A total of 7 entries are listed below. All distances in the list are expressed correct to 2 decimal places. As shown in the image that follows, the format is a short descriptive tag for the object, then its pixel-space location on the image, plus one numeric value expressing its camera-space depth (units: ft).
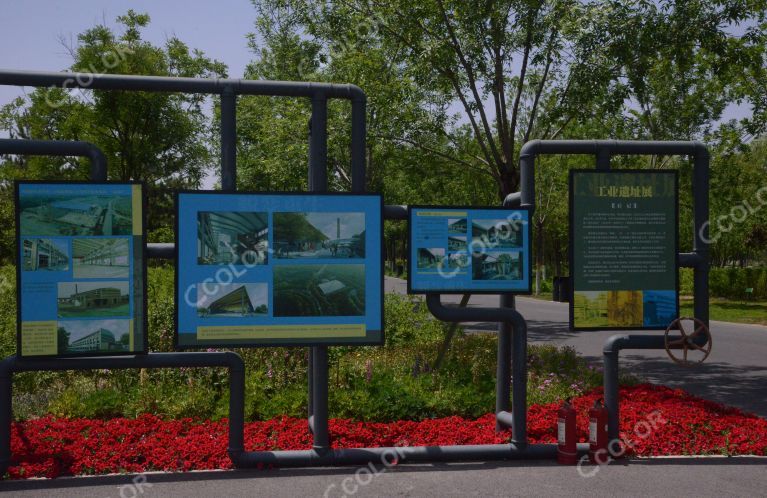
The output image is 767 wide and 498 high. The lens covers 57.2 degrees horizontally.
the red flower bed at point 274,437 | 20.93
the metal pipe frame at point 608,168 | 23.31
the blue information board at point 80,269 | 20.29
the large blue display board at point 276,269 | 21.03
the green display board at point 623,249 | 23.41
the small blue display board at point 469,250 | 22.36
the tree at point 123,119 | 84.84
